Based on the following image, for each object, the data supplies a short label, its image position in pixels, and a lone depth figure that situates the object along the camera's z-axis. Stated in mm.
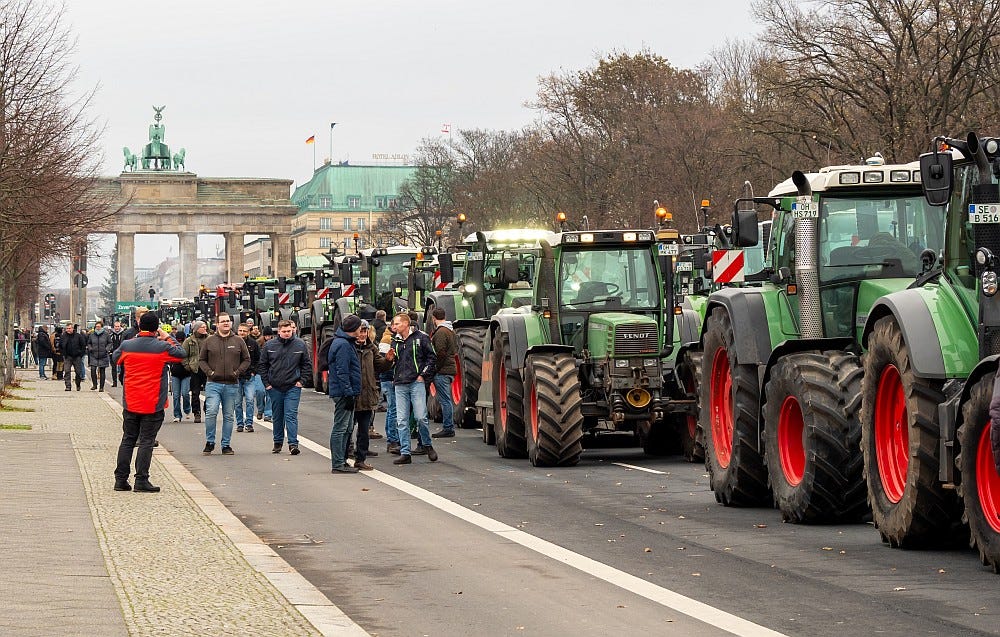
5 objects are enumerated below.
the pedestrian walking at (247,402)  28359
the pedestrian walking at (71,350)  48875
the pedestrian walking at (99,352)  48312
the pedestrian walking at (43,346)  57559
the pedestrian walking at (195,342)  29762
